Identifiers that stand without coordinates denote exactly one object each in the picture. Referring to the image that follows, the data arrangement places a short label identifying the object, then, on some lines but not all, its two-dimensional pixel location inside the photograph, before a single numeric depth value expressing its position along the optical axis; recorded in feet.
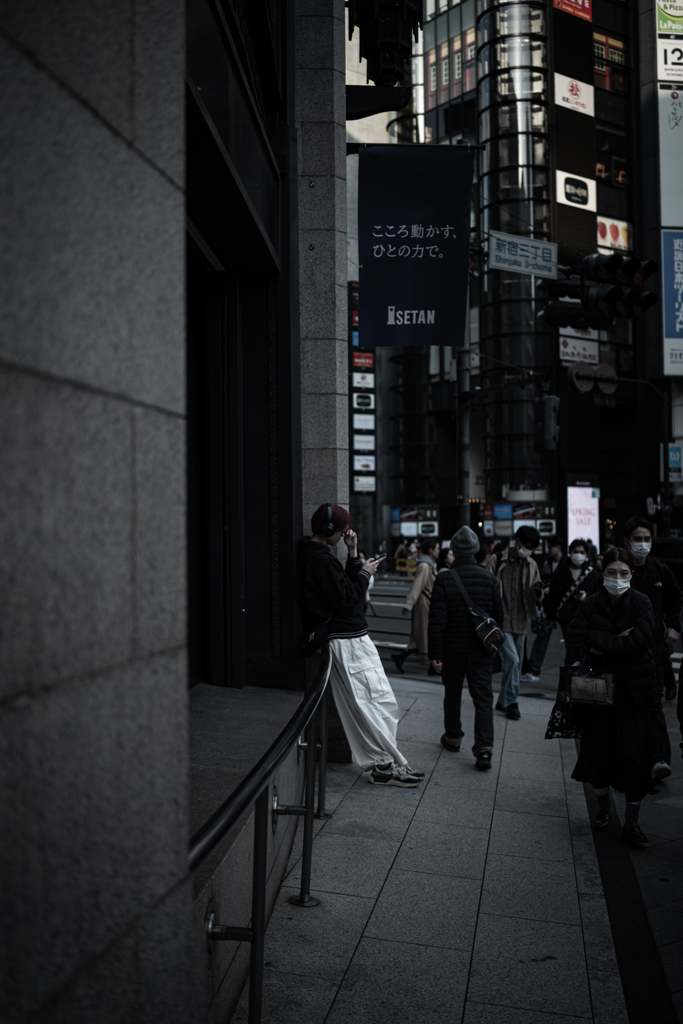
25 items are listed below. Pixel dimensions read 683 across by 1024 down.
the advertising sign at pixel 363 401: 147.74
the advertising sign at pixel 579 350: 140.15
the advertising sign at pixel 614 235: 156.76
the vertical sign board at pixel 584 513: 145.79
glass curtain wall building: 146.72
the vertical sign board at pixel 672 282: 134.51
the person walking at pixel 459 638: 25.99
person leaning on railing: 21.29
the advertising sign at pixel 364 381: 150.61
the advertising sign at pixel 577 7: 151.84
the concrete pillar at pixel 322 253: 25.00
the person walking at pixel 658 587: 24.93
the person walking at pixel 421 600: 40.47
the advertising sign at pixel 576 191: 149.89
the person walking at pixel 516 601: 32.01
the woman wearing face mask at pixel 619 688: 19.03
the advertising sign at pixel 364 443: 139.33
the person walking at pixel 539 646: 38.29
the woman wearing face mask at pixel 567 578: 36.05
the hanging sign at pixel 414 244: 28.68
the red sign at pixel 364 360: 145.07
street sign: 46.60
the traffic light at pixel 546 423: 60.85
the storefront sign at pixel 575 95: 150.71
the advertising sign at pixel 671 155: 153.48
